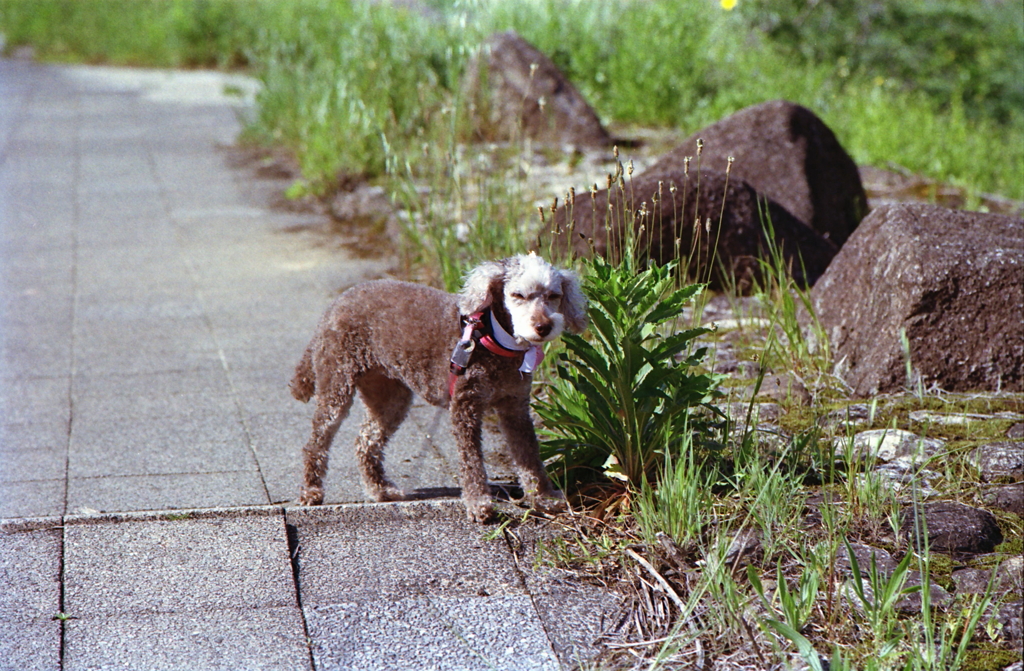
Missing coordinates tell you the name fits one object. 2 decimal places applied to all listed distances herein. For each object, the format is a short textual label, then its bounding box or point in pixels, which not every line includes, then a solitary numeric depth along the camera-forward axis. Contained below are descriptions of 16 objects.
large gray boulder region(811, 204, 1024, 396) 4.44
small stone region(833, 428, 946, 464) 3.92
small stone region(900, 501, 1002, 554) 3.27
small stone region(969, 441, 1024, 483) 3.77
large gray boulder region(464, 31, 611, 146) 9.09
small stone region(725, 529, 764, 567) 3.21
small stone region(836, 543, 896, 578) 3.11
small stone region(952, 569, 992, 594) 3.04
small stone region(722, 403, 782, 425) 4.15
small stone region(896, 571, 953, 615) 2.94
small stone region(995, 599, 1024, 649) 2.83
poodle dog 3.24
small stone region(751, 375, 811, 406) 4.44
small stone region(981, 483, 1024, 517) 3.52
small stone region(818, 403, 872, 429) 4.08
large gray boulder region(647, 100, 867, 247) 6.45
